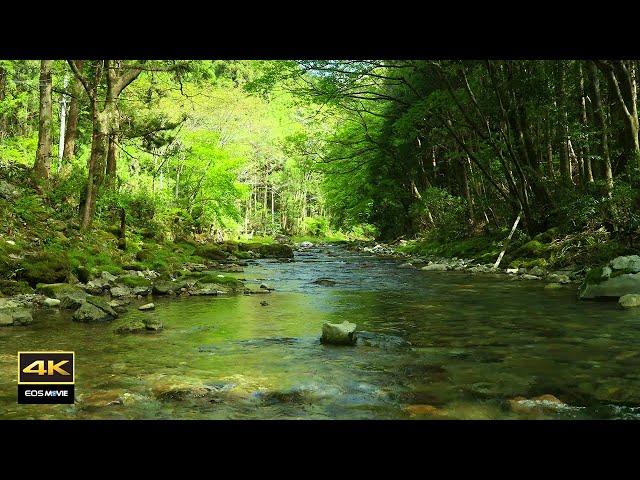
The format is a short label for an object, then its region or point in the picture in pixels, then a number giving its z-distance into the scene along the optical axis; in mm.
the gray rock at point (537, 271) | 11108
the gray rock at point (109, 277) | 9557
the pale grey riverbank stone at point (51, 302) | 6992
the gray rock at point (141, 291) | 8771
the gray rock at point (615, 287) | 7543
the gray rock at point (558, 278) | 9917
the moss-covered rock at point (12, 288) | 7465
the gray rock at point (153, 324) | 5660
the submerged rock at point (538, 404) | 3033
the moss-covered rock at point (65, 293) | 7082
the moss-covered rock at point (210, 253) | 18542
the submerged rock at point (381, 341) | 4954
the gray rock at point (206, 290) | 9180
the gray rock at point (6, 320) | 5742
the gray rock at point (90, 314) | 6080
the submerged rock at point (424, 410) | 2988
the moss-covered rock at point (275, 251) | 22734
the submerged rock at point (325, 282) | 11195
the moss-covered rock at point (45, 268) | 8211
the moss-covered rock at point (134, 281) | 9430
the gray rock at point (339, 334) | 5062
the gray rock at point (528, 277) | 10767
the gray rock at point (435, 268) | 14211
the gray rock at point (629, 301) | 6873
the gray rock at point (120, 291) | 8562
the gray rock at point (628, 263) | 7922
